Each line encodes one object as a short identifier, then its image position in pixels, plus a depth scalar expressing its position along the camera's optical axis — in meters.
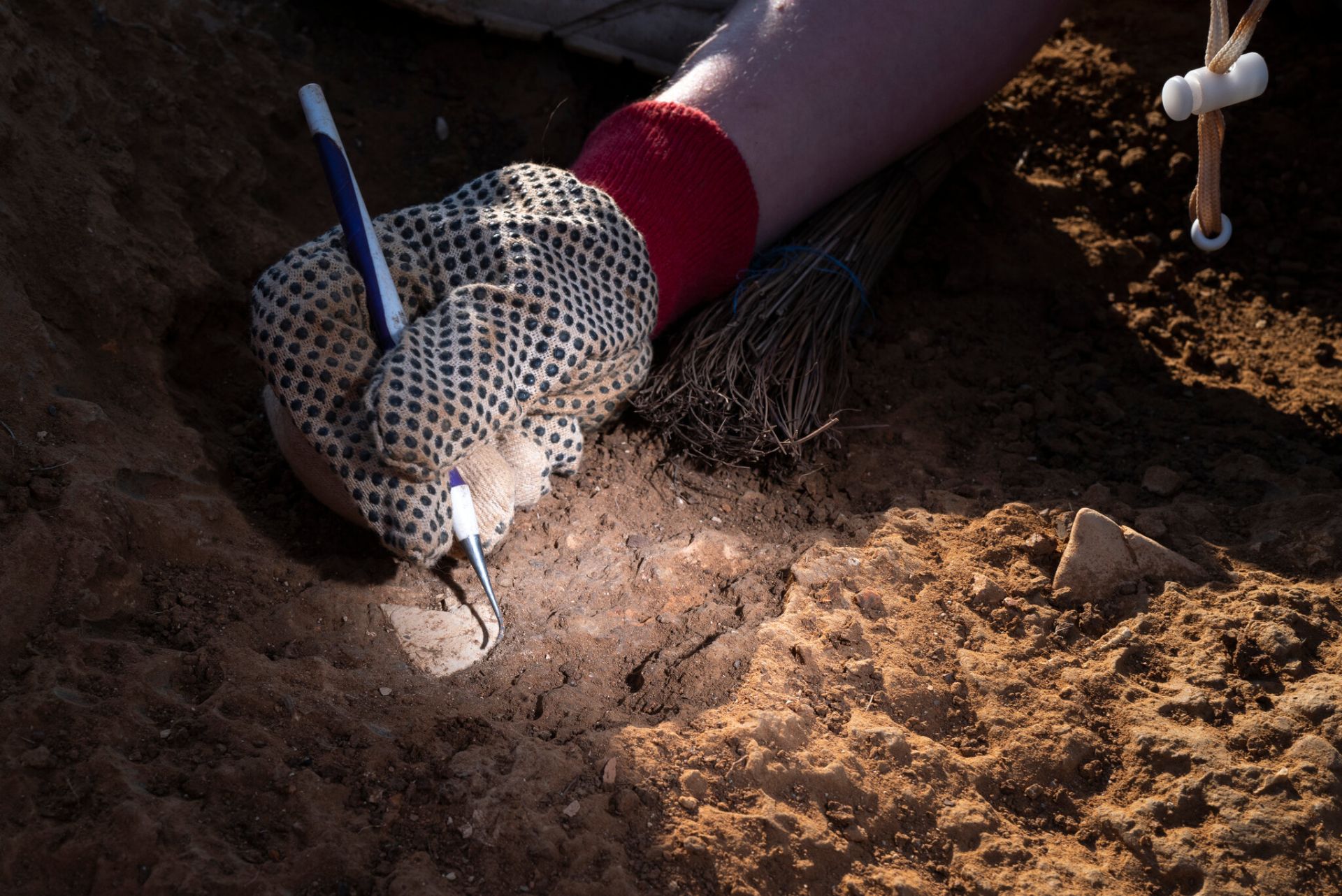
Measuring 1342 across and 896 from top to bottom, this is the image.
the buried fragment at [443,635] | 0.66
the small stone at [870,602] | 0.67
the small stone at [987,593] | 0.67
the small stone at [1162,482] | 0.72
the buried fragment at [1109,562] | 0.67
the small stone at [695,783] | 0.62
